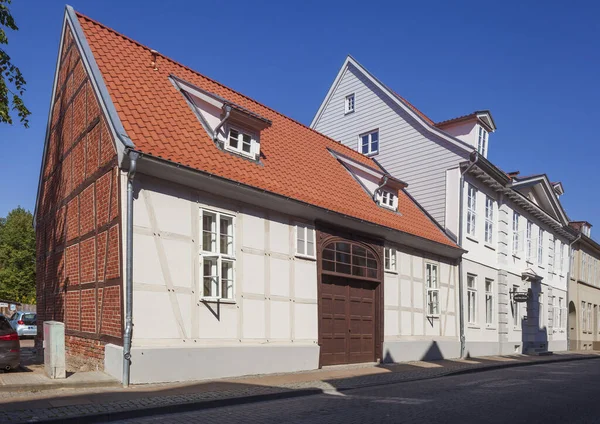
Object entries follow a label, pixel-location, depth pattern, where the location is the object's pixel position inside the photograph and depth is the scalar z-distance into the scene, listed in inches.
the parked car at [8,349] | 448.1
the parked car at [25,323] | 1216.2
